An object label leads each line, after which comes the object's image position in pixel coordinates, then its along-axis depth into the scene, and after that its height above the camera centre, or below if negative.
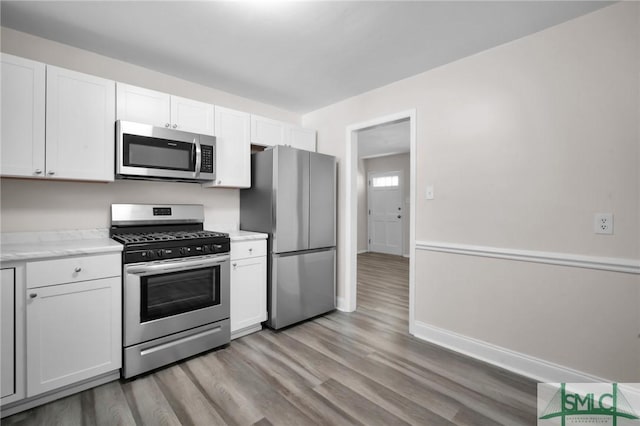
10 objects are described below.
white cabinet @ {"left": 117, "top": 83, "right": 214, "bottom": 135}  2.35 +0.92
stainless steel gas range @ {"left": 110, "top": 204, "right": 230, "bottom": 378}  2.08 -0.61
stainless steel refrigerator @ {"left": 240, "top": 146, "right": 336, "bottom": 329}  2.90 -0.13
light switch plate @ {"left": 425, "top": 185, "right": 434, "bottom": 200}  2.78 +0.20
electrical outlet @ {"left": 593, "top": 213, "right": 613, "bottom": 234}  1.89 -0.07
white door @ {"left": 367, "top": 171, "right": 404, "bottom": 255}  7.39 +0.02
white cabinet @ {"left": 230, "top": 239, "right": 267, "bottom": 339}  2.70 -0.73
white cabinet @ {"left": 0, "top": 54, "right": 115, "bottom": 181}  1.89 +0.65
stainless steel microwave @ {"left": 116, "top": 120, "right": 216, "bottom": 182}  2.29 +0.51
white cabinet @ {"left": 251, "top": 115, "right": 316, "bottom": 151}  3.19 +0.96
